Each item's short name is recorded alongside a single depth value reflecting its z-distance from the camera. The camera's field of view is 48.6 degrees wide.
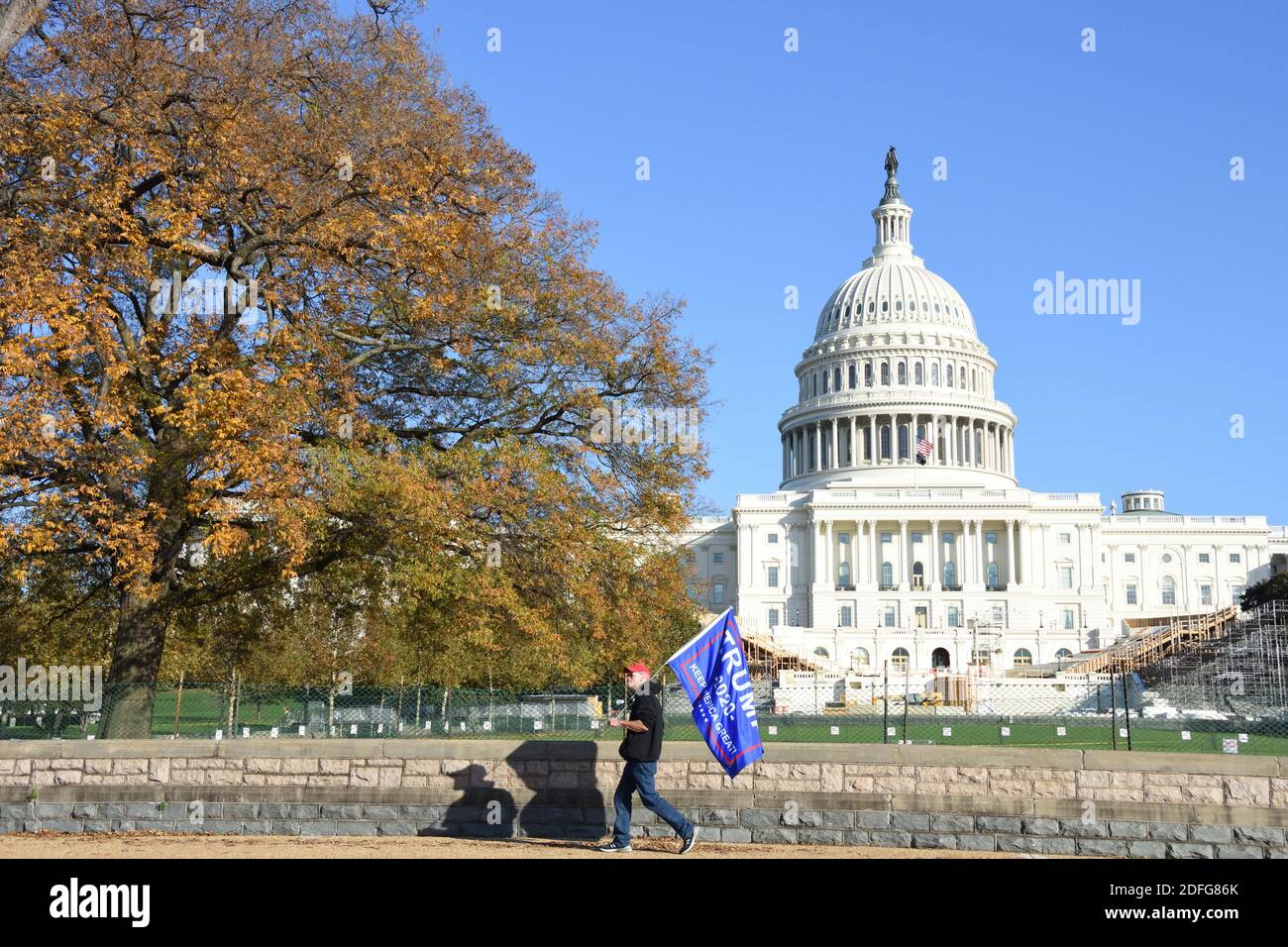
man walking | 15.52
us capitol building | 114.56
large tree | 21.22
